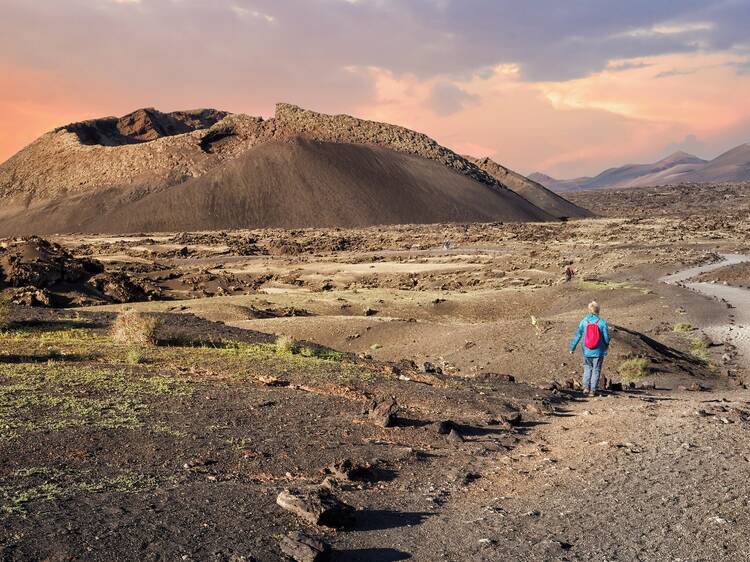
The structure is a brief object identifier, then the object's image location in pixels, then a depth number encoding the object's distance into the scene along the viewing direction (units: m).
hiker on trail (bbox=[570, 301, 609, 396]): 12.59
